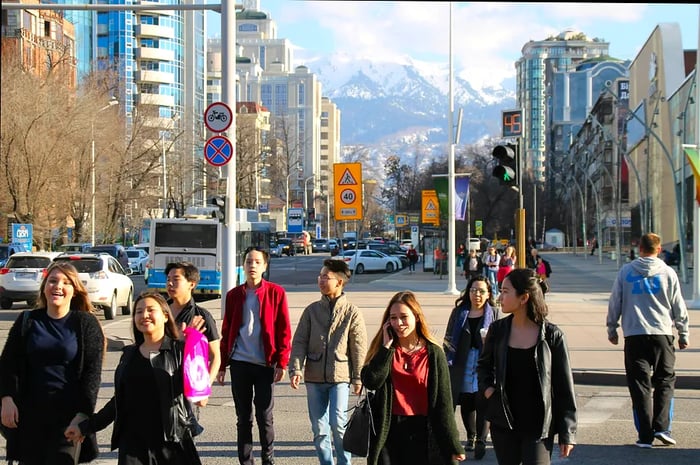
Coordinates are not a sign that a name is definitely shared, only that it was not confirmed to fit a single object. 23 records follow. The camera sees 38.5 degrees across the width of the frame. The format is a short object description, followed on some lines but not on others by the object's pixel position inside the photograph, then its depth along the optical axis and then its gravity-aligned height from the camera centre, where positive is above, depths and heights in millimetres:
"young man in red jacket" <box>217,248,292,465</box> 7828 -921
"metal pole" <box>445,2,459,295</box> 32812 +996
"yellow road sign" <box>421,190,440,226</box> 47750 +1180
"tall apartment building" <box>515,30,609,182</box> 190875 +25766
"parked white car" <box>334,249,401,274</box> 59438 -1694
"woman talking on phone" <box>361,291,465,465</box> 5902 -974
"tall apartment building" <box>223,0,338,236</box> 134750 +9316
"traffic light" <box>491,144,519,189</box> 14695 +981
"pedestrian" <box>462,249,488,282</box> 35844 -1139
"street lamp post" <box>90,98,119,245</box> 47125 +3168
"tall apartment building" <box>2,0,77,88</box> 46938 +10176
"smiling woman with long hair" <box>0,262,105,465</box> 5797 -828
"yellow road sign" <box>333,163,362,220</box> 29250 +1322
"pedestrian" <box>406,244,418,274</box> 57466 -1456
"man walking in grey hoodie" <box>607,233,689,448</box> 9320 -933
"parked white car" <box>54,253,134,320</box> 24312 -1108
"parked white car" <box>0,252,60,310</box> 26281 -1054
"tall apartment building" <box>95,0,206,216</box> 107250 +19792
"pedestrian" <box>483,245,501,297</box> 33219 -1021
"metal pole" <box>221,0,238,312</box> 19562 +1959
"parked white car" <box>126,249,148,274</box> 54062 -1356
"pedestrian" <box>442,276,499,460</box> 8695 -946
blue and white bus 30984 -412
